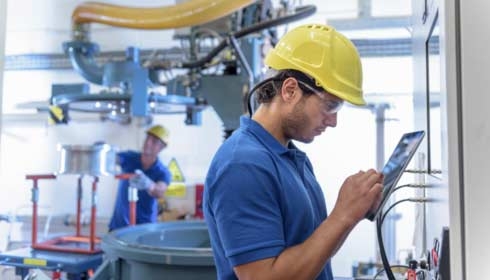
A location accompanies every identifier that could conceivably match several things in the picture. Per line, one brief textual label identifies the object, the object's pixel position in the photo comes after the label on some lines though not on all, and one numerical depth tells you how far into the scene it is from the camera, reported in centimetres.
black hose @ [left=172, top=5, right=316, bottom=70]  202
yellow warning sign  413
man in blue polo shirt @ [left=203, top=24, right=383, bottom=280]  81
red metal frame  263
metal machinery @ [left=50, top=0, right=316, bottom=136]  205
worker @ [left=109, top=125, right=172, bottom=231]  323
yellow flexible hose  183
